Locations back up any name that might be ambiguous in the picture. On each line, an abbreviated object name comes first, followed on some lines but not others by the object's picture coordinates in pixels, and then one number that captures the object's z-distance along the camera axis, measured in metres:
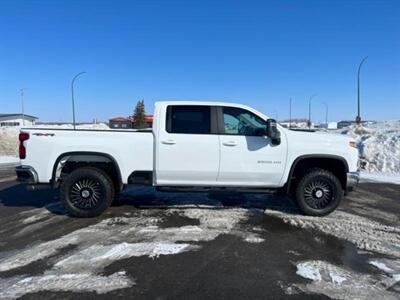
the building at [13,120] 89.38
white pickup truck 6.58
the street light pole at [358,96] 28.65
